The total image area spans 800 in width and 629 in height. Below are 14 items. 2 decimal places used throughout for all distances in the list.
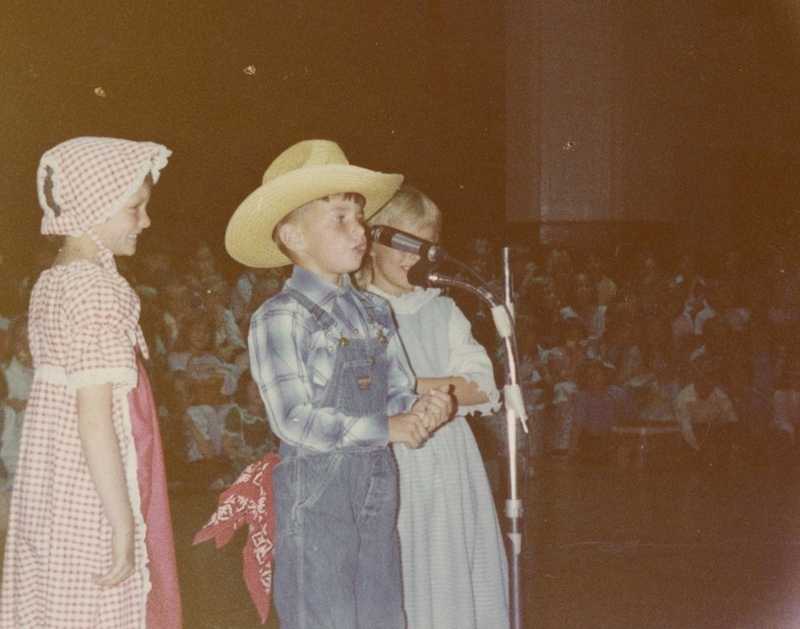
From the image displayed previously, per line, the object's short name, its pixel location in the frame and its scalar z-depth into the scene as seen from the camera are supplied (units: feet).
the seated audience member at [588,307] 21.70
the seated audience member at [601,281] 22.62
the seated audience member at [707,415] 20.04
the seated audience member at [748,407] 19.99
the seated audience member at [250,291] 18.45
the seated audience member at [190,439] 17.13
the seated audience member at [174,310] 17.65
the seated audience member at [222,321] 17.92
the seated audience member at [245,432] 17.43
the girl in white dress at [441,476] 7.85
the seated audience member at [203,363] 17.40
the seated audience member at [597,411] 20.13
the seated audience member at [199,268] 18.62
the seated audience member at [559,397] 20.62
